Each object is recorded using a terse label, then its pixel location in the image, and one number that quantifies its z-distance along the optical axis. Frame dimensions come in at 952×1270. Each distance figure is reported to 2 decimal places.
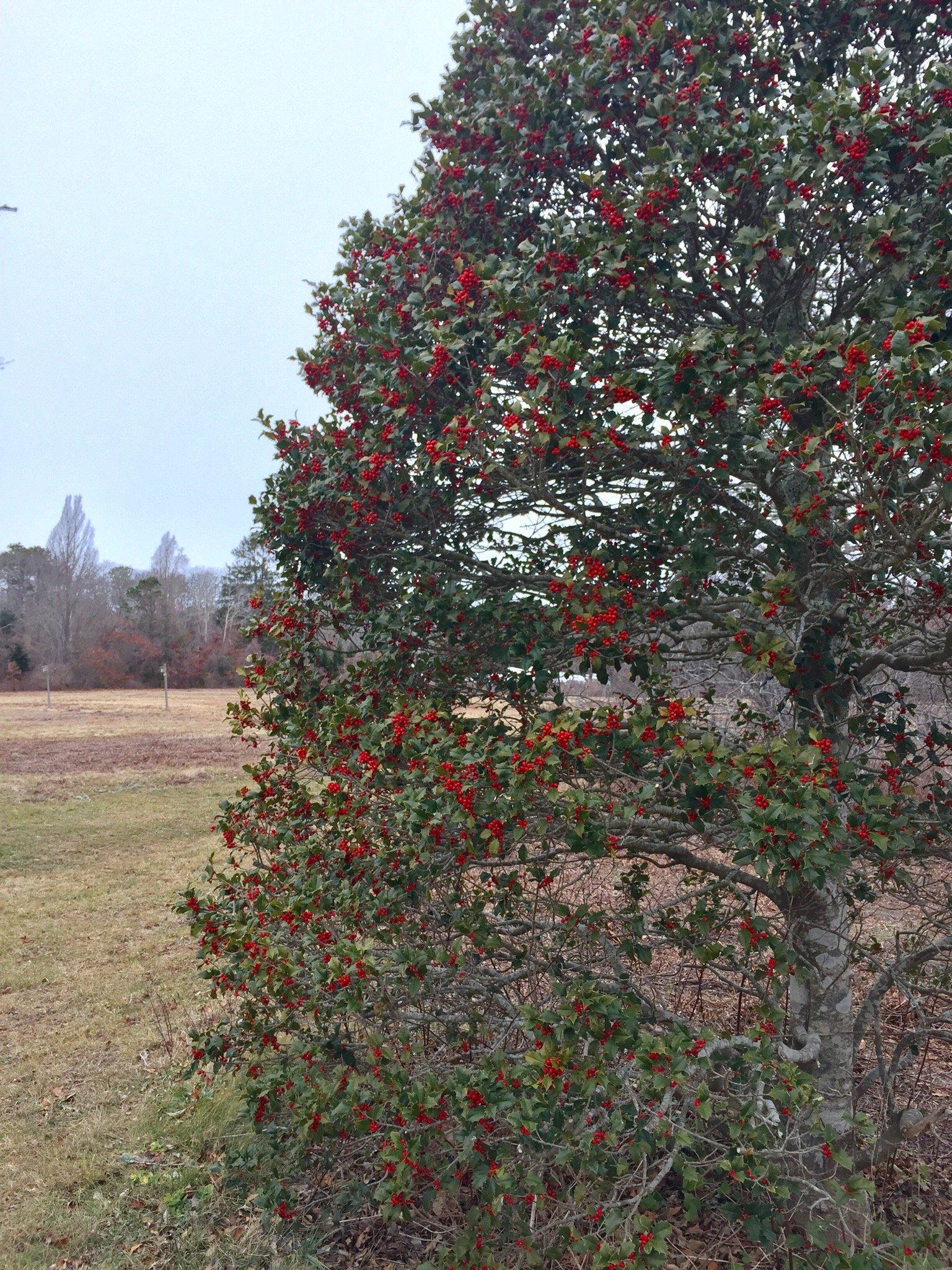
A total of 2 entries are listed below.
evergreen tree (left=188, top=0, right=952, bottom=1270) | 2.56
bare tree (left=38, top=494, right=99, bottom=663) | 49.84
